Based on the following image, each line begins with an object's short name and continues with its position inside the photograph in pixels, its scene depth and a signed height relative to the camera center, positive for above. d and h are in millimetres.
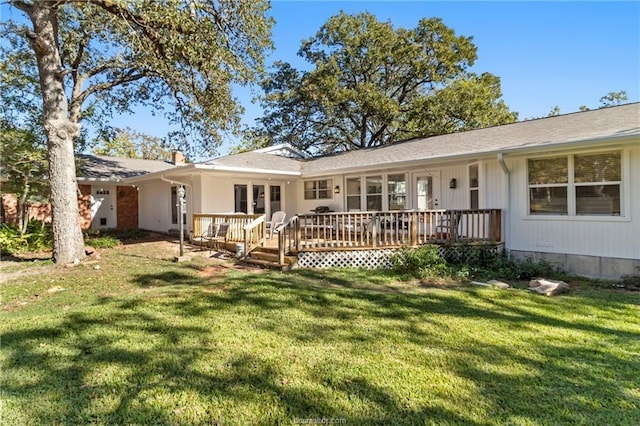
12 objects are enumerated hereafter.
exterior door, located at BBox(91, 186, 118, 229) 16620 +307
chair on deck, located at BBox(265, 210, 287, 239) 11359 -313
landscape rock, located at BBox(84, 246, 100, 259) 9312 -1068
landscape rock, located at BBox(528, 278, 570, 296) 6176 -1485
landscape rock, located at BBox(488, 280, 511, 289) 6656 -1518
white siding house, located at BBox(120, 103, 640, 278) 7129 +797
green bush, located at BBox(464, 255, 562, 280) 7539 -1427
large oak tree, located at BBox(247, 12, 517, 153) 20000 +7864
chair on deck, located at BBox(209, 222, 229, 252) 10466 -754
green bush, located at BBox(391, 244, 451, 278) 7410 -1225
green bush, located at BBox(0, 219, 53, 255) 10383 -794
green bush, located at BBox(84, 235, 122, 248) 11250 -969
